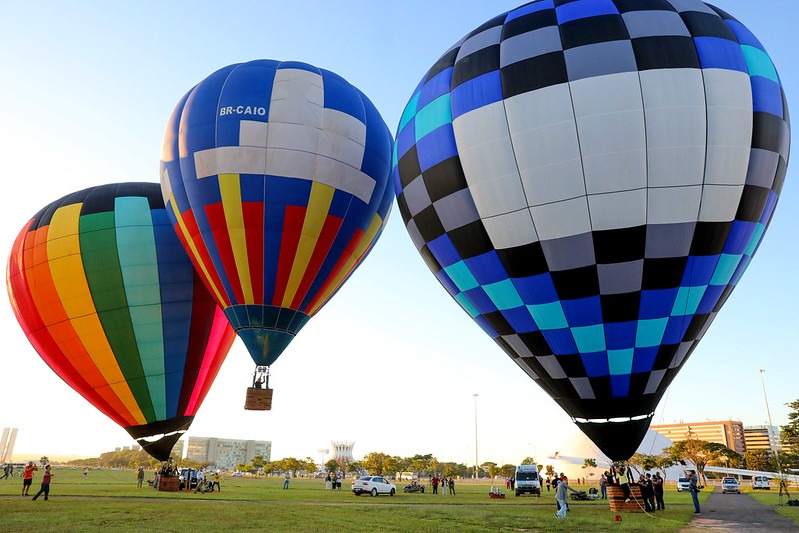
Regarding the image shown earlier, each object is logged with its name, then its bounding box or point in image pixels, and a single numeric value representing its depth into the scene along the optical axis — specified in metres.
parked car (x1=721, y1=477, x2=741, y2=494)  33.97
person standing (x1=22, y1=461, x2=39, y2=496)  16.55
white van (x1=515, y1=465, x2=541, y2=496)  25.23
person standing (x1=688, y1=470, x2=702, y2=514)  15.03
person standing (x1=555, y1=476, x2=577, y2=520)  12.37
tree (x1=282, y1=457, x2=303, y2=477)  91.56
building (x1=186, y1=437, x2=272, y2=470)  191.62
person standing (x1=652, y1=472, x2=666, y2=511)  15.28
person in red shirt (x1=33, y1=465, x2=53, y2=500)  15.11
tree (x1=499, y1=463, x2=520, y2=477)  92.61
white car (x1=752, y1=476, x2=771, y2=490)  45.41
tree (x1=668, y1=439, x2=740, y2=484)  63.72
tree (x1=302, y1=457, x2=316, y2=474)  101.00
